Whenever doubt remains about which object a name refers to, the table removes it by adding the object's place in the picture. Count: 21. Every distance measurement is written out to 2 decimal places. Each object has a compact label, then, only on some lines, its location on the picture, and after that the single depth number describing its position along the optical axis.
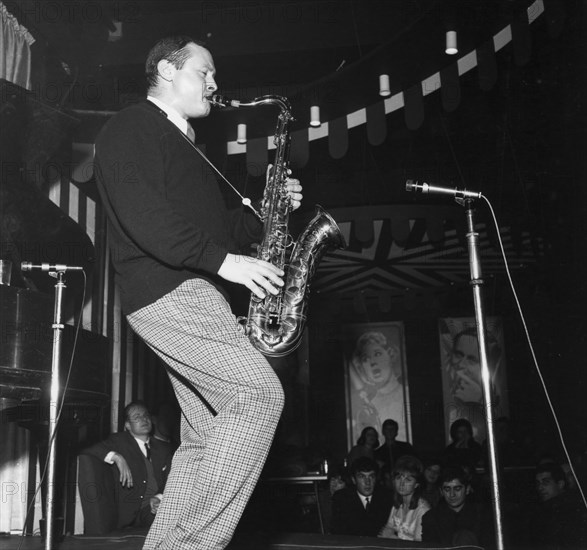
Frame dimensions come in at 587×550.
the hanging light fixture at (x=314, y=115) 5.46
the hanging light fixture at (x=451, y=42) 4.52
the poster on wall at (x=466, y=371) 12.49
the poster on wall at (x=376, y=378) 13.02
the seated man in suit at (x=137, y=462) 5.01
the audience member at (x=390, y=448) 9.14
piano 3.11
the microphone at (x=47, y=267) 3.53
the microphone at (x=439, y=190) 2.80
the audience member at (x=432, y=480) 5.59
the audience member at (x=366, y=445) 8.98
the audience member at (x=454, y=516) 4.52
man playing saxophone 1.81
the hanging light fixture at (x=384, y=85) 5.09
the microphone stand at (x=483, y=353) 2.45
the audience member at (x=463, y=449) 7.20
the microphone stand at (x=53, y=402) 3.18
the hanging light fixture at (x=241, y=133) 5.56
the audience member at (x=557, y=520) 3.72
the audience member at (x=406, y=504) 5.16
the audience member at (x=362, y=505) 5.52
